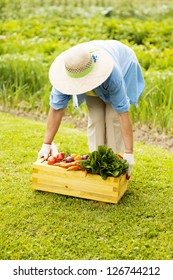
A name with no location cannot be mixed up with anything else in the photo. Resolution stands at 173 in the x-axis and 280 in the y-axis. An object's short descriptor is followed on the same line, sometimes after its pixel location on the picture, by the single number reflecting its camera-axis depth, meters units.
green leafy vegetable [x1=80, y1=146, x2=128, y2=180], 3.23
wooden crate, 3.27
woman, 2.99
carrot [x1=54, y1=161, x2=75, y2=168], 3.35
